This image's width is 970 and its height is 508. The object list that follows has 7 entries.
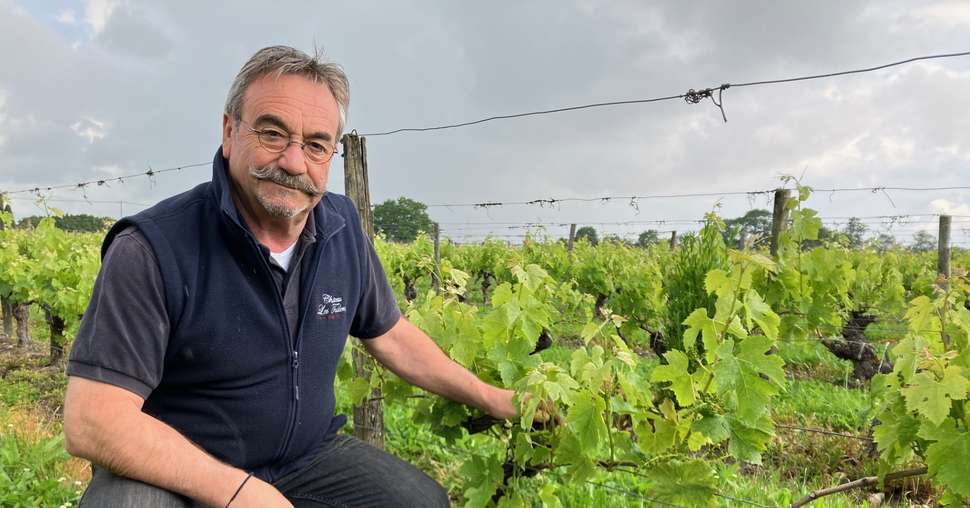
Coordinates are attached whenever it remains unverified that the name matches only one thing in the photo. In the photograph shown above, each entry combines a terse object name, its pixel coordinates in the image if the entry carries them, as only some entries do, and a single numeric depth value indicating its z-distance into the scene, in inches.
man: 65.2
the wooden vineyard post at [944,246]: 317.5
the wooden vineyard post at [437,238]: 485.8
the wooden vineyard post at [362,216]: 131.0
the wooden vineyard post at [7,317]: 409.1
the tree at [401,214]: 2413.1
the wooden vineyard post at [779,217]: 210.8
